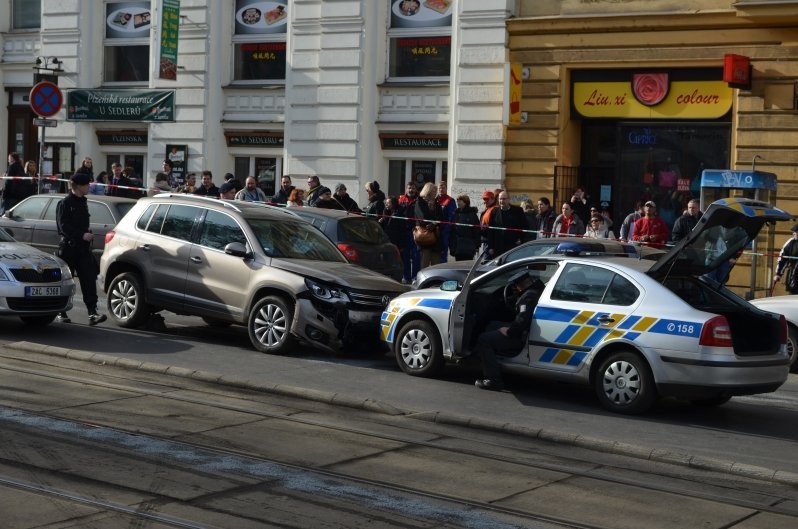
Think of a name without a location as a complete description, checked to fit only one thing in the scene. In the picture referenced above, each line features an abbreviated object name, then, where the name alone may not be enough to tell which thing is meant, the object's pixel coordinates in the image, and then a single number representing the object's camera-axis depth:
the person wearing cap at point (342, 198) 23.14
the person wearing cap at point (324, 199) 21.82
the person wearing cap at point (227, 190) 20.28
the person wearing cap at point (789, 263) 17.83
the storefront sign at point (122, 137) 30.88
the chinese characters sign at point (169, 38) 28.75
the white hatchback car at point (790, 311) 14.75
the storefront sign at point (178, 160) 29.59
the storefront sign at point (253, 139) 28.91
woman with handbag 22.16
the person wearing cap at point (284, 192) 24.08
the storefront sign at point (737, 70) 22.12
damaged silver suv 13.80
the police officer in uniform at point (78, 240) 15.55
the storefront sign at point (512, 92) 24.47
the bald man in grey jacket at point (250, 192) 22.42
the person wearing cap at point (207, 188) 23.03
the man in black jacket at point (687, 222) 20.12
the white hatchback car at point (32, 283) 14.25
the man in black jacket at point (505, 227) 20.70
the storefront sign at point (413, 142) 26.77
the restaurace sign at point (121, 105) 29.83
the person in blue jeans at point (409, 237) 22.62
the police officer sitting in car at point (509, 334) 12.07
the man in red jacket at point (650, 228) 20.44
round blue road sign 22.38
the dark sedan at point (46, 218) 20.17
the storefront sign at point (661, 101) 23.44
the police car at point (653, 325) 11.12
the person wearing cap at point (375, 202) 22.98
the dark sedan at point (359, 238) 18.34
